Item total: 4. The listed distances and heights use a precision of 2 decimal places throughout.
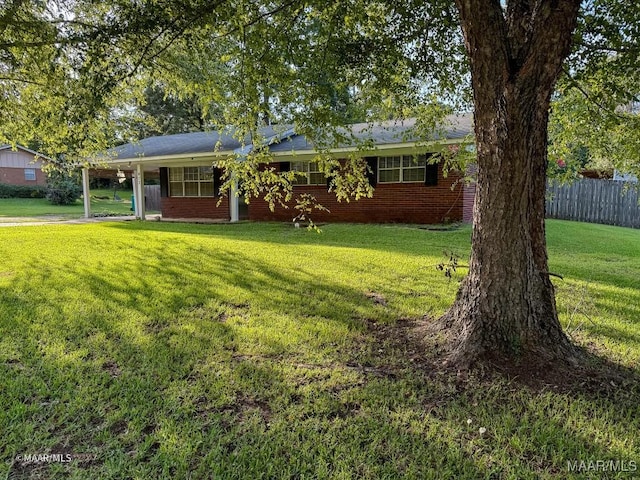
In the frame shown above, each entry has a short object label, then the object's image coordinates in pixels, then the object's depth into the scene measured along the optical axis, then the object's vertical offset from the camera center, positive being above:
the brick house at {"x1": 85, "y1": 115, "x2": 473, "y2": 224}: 12.20 +0.67
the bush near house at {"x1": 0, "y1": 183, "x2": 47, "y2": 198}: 31.02 +0.95
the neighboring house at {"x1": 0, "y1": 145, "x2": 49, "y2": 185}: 35.72 +3.06
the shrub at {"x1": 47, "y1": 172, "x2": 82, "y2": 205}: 28.08 +0.85
